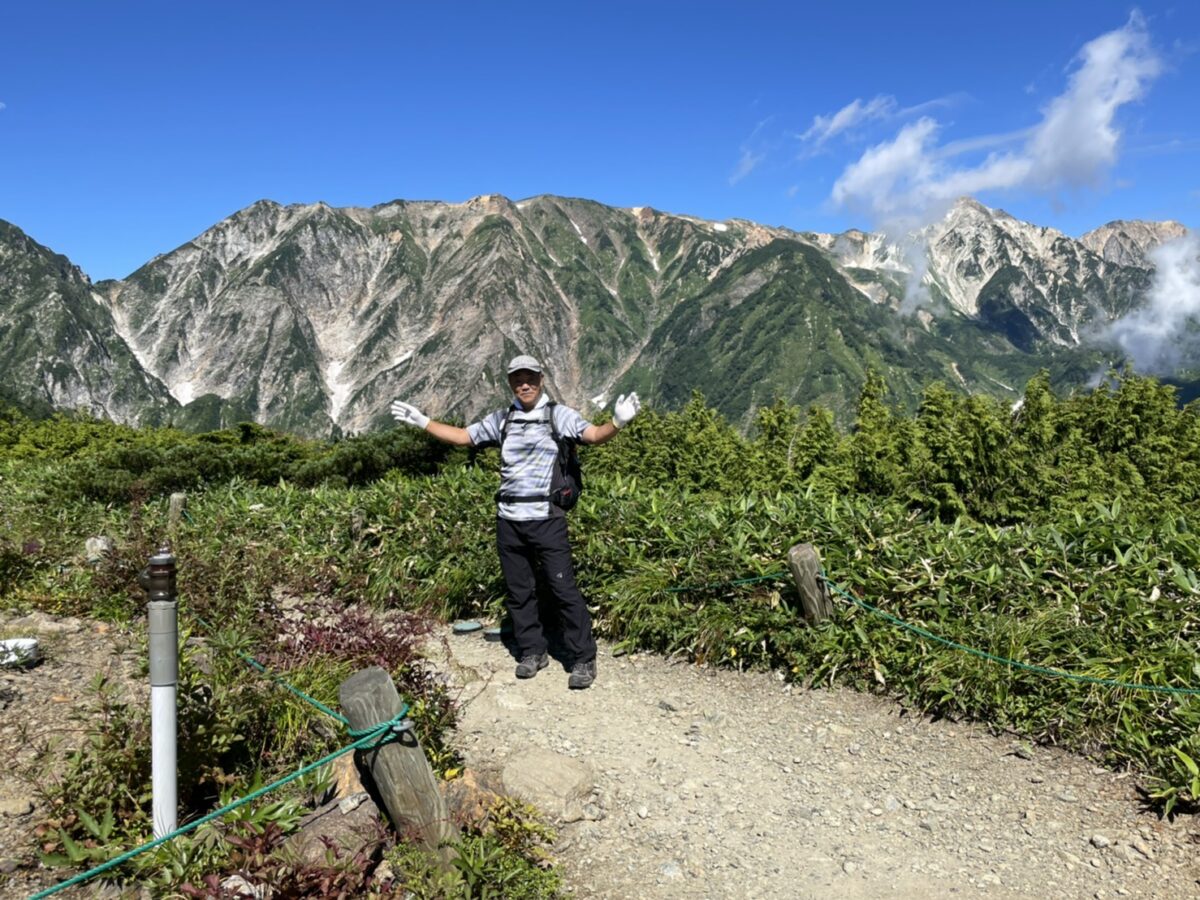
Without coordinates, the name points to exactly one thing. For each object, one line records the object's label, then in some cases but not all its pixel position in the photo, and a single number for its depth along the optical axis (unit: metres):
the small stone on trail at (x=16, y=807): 3.98
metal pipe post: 3.30
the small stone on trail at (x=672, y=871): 4.26
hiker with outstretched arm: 6.28
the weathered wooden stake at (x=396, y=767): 3.73
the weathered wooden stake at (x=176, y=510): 9.54
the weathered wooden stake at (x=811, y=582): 6.32
